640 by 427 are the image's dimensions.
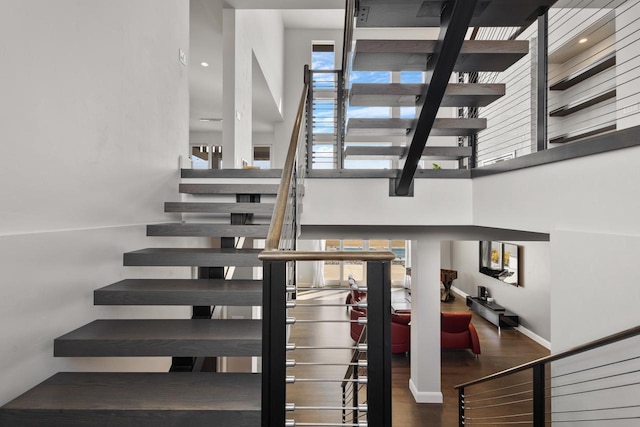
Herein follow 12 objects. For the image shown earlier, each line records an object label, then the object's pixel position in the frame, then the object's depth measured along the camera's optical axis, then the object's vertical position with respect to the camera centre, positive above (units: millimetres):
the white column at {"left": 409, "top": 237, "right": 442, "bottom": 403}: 4746 -1331
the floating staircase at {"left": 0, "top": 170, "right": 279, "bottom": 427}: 1490 -684
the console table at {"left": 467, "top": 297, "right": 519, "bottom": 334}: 7738 -2115
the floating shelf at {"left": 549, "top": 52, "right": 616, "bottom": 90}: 4074 +1791
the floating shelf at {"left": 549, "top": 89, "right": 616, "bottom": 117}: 4175 +1405
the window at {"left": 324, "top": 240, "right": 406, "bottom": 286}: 12079 -1652
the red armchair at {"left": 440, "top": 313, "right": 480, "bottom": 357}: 6332 -1998
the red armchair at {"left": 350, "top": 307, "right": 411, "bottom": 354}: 6512 -2040
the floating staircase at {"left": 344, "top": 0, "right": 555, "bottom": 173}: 2145 +1050
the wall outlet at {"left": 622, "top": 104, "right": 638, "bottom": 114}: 3588 +1072
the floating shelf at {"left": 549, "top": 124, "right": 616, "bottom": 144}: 4328 +1059
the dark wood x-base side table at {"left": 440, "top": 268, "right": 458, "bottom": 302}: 10492 -1782
